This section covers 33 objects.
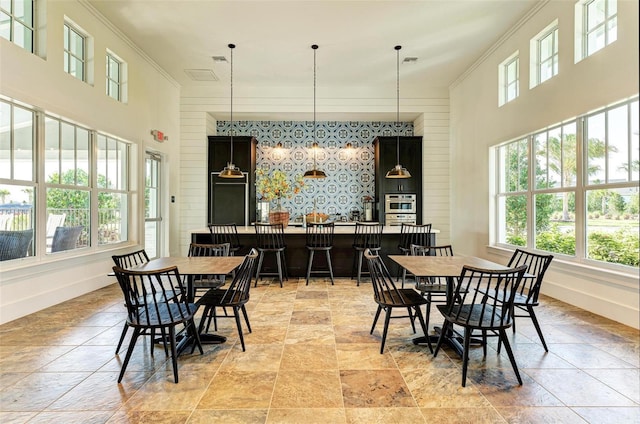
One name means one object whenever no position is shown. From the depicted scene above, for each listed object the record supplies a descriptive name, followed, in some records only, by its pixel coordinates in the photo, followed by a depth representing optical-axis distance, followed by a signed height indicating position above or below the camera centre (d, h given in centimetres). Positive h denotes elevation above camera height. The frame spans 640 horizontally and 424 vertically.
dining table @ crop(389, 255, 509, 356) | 284 -48
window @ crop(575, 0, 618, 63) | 370 +200
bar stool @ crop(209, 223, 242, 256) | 534 -39
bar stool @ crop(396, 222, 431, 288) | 545 -40
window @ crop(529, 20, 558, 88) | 454 +206
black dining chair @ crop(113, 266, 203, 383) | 248 -78
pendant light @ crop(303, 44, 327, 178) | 566 +59
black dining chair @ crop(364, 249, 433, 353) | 291 -73
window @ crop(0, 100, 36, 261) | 372 +31
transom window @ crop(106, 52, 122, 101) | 533 +202
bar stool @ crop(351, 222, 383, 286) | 541 -46
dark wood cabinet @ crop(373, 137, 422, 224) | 762 +97
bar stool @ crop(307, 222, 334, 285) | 541 -46
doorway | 652 +7
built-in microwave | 761 +17
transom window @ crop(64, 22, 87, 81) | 447 +202
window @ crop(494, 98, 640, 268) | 365 +25
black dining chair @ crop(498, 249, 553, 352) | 288 -74
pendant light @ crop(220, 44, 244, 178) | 560 +60
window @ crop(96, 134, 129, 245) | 526 +33
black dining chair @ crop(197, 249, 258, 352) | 299 -75
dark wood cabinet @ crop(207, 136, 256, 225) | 754 +53
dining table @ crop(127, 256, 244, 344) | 292 -49
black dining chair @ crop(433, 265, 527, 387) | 244 -77
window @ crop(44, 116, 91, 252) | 430 +39
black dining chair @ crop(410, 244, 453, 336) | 329 -73
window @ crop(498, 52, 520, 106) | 542 +204
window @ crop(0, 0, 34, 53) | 364 +196
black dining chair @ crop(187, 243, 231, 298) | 355 -74
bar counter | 569 -65
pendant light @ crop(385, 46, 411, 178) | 556 +157
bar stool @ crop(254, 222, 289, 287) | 531 -48
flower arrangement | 559 +38
